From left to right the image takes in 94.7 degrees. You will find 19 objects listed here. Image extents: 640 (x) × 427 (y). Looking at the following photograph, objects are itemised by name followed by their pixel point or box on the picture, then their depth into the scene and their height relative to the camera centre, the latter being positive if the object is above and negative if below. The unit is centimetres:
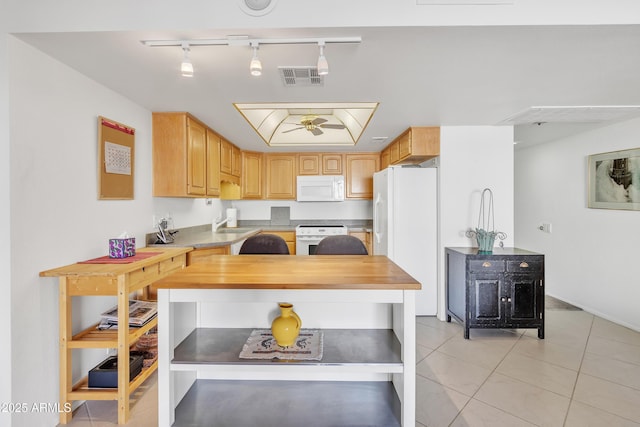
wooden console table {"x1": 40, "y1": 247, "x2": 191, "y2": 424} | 174 -71
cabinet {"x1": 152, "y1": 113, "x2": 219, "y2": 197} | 287 +55
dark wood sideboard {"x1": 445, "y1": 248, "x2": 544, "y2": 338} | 286 -80
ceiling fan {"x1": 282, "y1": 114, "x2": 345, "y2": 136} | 361 +109
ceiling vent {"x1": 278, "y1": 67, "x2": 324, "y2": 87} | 194 +93
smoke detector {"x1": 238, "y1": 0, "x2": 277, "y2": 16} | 148 +103
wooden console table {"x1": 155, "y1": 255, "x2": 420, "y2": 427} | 127 -66
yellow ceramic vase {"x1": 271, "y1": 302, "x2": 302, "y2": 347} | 135 -54
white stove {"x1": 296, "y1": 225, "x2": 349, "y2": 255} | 461 -40
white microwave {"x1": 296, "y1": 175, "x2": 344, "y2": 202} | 481 +37
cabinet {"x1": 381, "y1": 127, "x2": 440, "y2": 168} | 333 +77
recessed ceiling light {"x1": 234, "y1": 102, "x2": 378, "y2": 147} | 351 +114
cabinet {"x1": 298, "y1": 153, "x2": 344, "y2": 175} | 490 +78
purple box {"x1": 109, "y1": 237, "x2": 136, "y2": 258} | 210 -26
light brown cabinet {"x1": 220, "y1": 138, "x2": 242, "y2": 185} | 393 +71
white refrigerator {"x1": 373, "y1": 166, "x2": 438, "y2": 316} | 345 -22
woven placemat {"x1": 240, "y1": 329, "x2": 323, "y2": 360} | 133 -65
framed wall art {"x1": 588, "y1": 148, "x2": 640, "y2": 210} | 311 +32
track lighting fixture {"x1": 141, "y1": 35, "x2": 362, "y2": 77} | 155 +90
